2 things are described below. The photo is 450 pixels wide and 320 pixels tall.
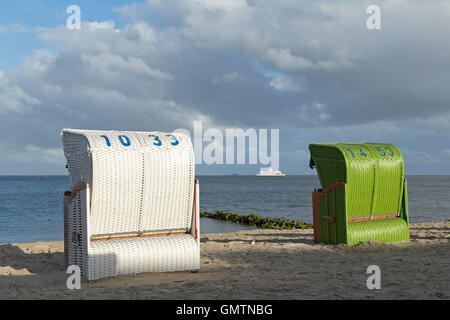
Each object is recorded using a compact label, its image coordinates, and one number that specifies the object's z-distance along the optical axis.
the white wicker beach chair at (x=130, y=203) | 7.86
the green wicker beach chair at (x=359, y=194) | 11.42
